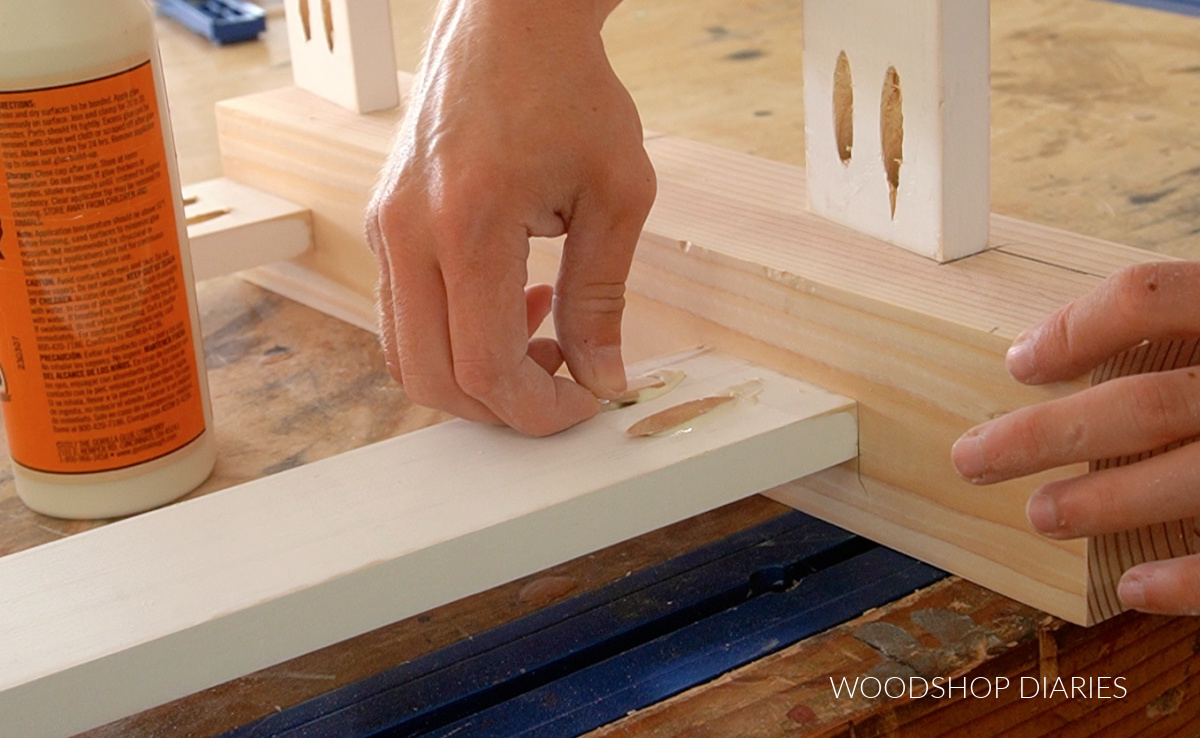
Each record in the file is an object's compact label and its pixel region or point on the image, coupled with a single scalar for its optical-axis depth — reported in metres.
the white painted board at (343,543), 0.81
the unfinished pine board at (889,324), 0.88
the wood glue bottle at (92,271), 0.88
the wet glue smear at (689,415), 0.91
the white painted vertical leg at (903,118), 0.91
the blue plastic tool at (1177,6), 1.36
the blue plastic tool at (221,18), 1.65
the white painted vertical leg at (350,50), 1.14
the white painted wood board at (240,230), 1.11
